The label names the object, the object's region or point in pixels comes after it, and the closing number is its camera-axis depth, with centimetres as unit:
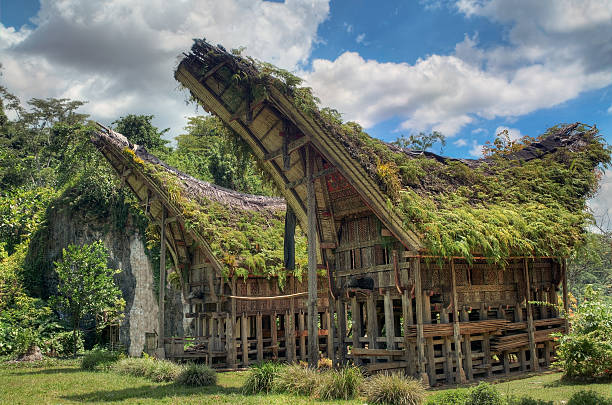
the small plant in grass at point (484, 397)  823
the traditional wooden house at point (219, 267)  1972
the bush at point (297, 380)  1131
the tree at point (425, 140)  4281
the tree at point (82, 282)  2239
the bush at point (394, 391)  1012
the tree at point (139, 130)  4078
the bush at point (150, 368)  1527
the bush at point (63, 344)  2483
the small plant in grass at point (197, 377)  1403
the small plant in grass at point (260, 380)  1196
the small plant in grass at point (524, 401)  806
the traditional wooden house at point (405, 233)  1351
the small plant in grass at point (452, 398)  872
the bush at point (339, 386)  1099
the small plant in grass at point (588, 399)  789
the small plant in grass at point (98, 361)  1802
